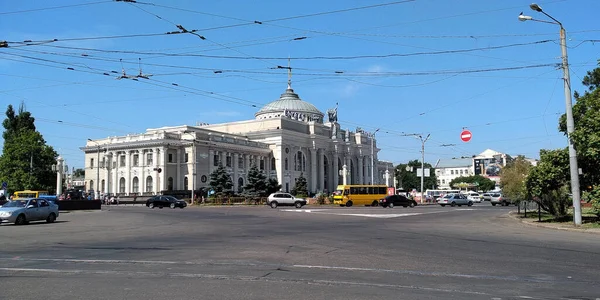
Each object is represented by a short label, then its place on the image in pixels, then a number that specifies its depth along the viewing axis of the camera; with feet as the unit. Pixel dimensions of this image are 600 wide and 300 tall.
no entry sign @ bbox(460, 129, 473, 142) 141.90
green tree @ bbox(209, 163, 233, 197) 237.04
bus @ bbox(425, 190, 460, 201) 262.88
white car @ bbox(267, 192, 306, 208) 174.09
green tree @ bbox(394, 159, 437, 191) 487.12
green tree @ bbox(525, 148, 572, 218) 84.43
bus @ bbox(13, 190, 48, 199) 167.22
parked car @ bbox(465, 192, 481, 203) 250.37
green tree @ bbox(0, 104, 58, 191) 233.96
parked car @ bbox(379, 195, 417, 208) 174.50
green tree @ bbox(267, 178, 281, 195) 238.35
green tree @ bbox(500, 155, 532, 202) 108.06
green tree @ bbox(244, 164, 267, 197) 232.04
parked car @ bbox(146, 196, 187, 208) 179.47
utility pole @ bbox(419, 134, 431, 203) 230.87
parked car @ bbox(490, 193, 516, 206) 205.17
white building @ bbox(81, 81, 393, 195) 288.30
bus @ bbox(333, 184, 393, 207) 191.42
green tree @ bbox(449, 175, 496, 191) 450.30
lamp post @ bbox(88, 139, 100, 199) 274.48
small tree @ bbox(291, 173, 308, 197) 268.41
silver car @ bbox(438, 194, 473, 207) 205.67
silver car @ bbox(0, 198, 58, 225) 84.74
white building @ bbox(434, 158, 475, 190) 571.48
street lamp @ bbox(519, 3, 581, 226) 74.64
